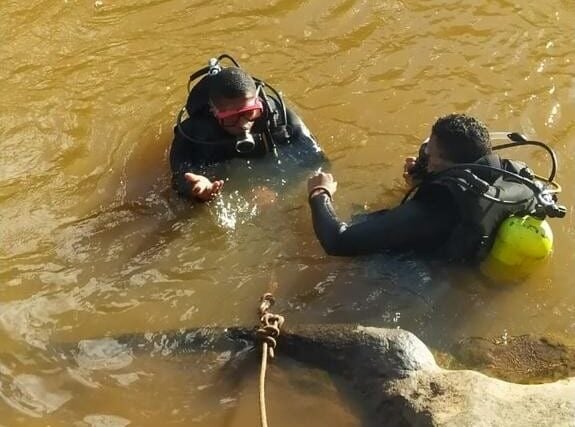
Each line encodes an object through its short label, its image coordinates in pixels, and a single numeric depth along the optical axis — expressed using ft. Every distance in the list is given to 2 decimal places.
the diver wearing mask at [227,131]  15.88
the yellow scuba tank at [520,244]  13.42
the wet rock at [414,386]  10.63
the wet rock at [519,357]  12.48
